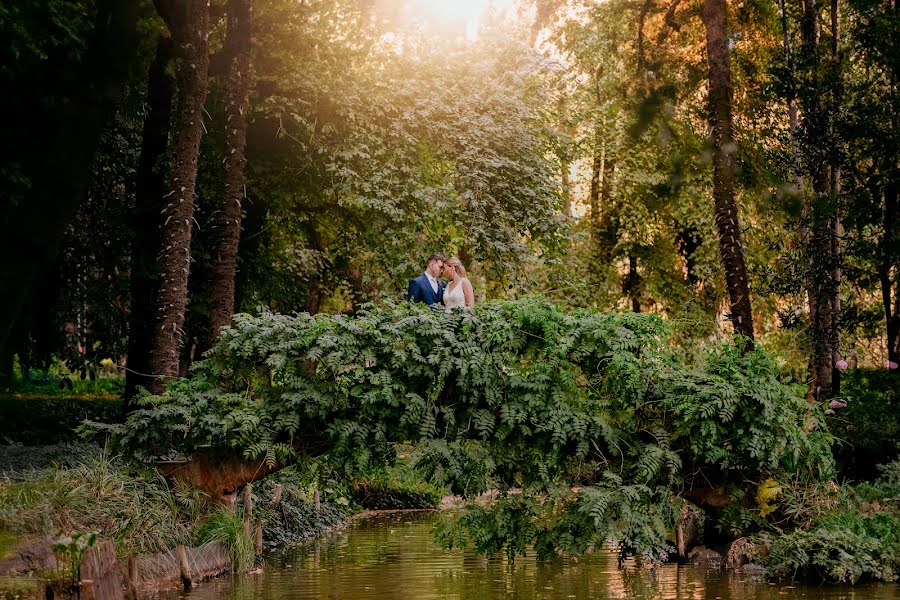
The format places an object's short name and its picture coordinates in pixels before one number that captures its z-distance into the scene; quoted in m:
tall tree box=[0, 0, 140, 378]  15.80
